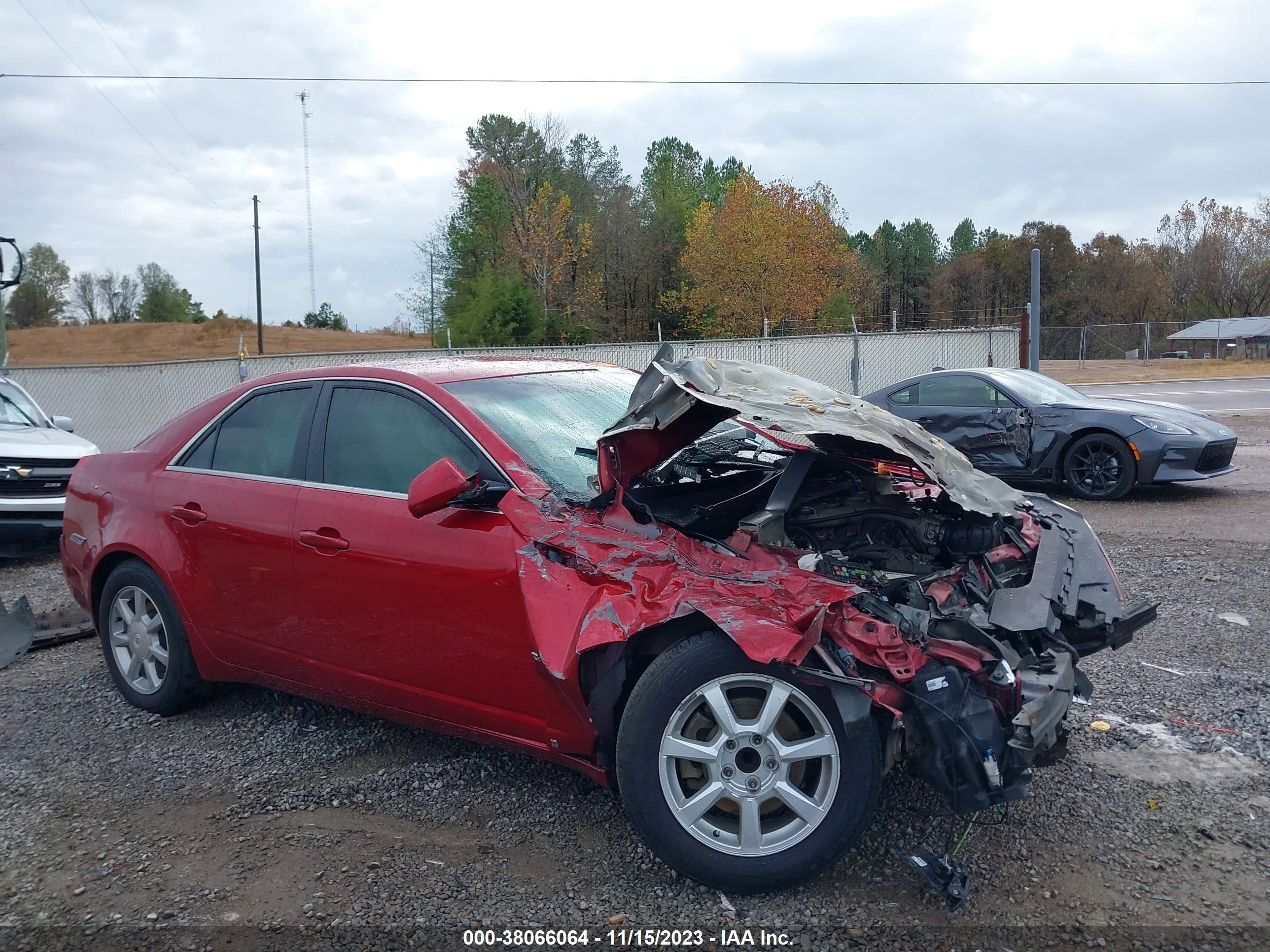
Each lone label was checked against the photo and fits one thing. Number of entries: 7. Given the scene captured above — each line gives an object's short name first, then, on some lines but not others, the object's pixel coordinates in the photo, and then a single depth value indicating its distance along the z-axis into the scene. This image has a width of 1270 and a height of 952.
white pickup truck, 8.28
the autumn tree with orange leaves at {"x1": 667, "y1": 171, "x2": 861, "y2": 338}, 39.53
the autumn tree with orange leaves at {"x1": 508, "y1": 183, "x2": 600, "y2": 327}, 41.88
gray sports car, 9.20
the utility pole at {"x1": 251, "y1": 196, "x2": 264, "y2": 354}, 41.84
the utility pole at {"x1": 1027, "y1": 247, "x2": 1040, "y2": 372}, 16.72
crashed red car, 2.85
